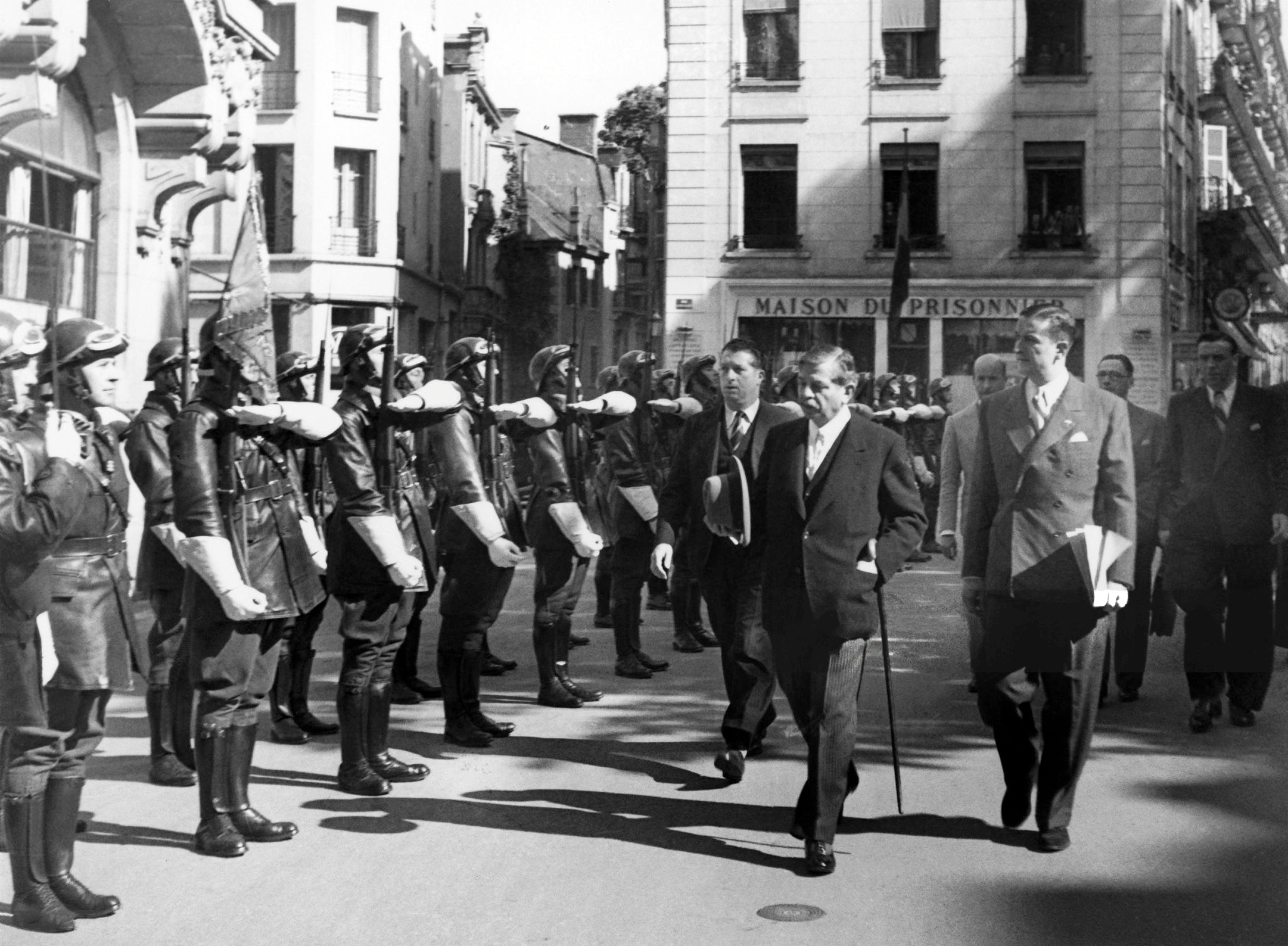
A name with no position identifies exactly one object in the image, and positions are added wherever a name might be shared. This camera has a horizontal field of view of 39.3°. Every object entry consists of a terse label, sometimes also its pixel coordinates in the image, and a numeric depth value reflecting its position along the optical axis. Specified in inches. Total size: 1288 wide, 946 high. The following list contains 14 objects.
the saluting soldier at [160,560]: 304.7
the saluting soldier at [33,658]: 209.9
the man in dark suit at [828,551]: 250.1
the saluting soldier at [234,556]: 242.5
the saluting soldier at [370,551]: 286.2
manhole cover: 220.1
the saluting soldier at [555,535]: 376.5
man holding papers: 260.1
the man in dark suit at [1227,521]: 352.2
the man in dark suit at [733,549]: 305.7
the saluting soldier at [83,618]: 221.0
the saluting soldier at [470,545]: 318.7
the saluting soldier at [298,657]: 335.6
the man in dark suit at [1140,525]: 375.9
